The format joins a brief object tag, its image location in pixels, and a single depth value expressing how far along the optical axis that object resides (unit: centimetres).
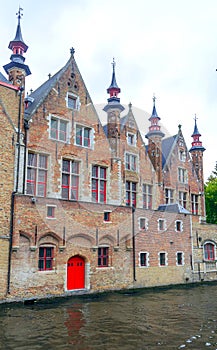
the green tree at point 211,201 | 3369
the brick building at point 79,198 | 1462
